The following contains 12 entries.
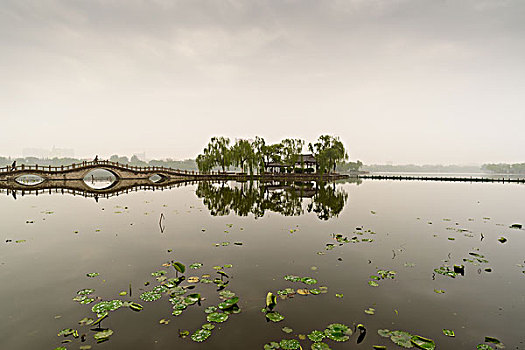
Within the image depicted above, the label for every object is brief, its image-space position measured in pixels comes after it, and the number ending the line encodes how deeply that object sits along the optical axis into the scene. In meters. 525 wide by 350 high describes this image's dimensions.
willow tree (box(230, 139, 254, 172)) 52.66
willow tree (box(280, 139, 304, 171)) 55.06
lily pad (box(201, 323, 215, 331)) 4.30
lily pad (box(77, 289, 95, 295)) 5.49
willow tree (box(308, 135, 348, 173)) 54.56
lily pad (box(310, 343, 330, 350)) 3.86
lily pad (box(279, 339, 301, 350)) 3.85
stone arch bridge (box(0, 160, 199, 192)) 38.03
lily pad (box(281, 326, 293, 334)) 4.25
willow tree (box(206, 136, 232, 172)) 52.34
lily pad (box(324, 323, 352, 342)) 4.11
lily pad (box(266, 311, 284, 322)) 4.59
